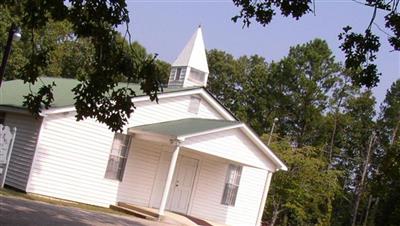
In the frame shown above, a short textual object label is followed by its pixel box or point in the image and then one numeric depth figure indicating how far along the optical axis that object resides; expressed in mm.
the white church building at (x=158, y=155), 20688
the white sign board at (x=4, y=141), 18953
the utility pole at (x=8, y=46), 17481
